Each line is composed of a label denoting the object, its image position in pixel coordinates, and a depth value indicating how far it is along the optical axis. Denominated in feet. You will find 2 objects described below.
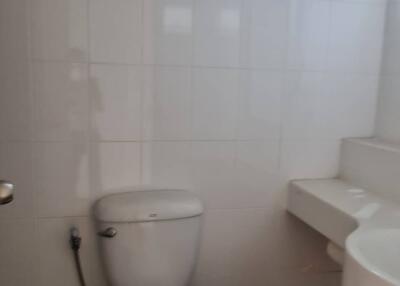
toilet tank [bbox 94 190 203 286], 4.51
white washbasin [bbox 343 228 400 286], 2.82
